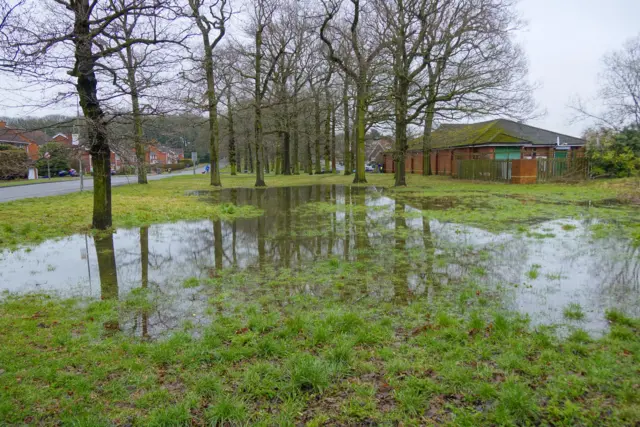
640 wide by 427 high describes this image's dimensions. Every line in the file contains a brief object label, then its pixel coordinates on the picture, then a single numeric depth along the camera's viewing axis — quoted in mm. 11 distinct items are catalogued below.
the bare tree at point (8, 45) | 6199
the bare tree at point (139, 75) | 9195
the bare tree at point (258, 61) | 25578
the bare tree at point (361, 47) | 22750
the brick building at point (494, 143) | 31188
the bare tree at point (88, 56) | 8094
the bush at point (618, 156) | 24953
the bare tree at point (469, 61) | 21734
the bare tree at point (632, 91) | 29016
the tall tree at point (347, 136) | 38281
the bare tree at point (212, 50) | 23781
